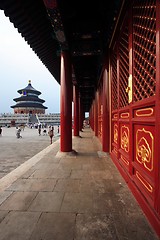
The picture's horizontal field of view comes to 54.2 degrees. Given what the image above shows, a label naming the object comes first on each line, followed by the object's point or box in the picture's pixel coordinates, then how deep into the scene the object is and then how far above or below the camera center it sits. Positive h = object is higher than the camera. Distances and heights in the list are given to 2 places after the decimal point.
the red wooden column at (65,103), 6.02 +0.62
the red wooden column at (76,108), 12.53 +0.90
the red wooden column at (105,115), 5.89 +0.14
